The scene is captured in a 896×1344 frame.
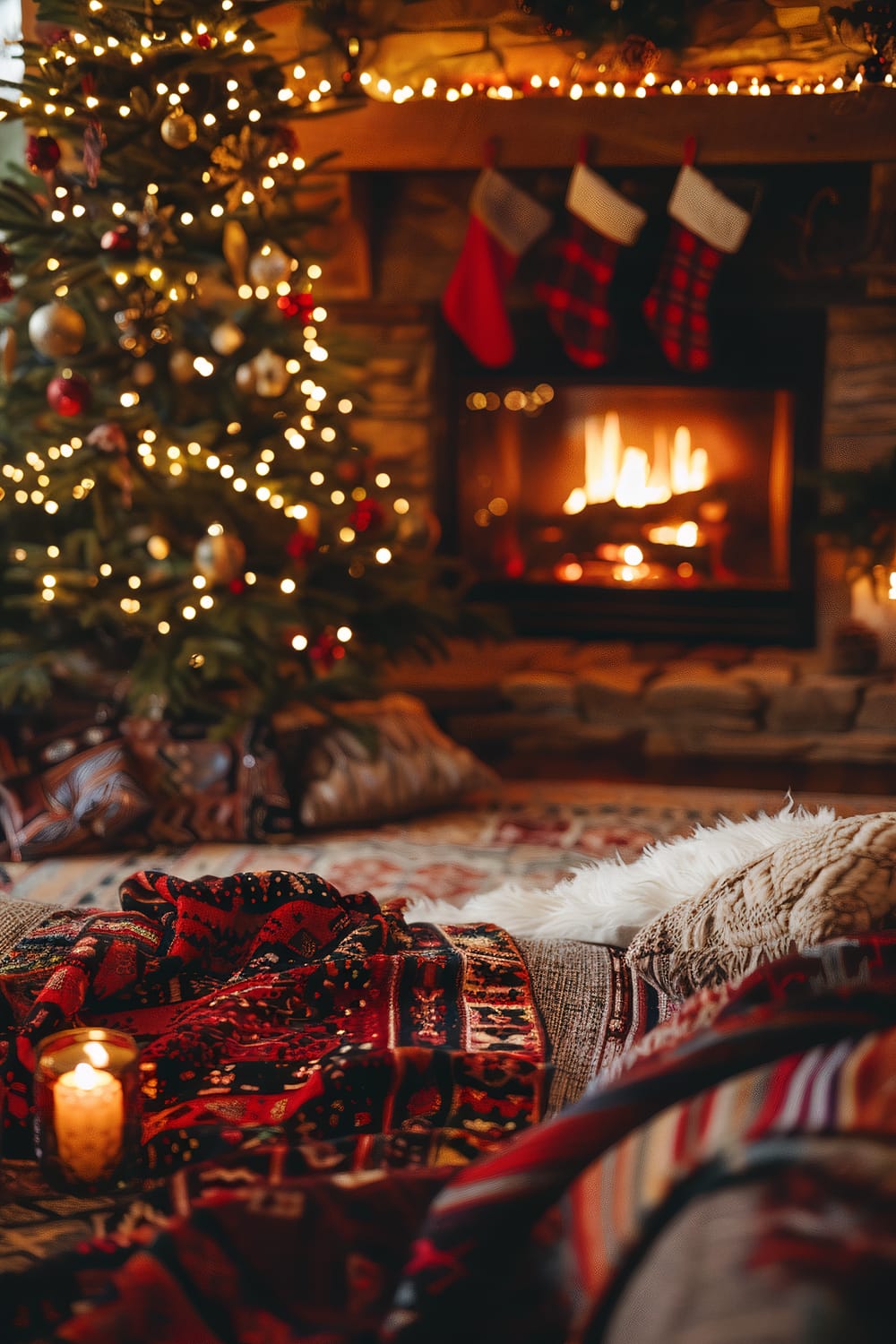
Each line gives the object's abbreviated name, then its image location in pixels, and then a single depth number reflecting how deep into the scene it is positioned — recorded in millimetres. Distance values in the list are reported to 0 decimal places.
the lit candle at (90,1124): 1140
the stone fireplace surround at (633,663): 3547
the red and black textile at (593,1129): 741
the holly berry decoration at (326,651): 2988
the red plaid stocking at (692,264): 3225
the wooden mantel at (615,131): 3064
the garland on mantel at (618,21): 2957
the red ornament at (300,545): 2912
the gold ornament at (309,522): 2945
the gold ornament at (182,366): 2809
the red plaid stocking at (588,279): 3307
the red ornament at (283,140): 2752
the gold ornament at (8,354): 2656
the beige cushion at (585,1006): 1312
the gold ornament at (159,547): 2812
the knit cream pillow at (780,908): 1206
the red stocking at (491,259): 3338
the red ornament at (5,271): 2410
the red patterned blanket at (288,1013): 1174
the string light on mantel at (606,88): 3053
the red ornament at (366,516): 3082
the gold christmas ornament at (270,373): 2799
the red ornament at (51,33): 2596
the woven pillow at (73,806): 2777
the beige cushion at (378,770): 2926
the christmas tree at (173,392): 2623
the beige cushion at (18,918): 1675
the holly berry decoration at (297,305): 2867
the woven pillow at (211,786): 2854
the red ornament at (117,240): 2619
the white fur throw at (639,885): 1587
